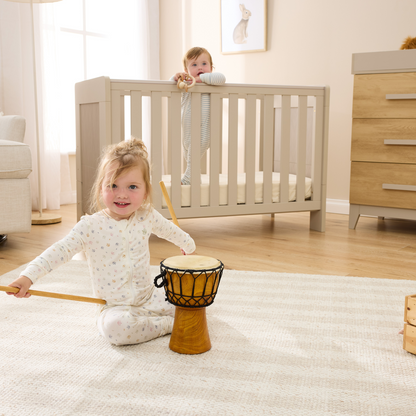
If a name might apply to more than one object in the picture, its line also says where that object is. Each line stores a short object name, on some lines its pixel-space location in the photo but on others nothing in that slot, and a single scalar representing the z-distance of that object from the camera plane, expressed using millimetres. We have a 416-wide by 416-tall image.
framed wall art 3207
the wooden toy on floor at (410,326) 1028
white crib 2113
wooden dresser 2309
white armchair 1919
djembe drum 1000
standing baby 2189
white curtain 2829
